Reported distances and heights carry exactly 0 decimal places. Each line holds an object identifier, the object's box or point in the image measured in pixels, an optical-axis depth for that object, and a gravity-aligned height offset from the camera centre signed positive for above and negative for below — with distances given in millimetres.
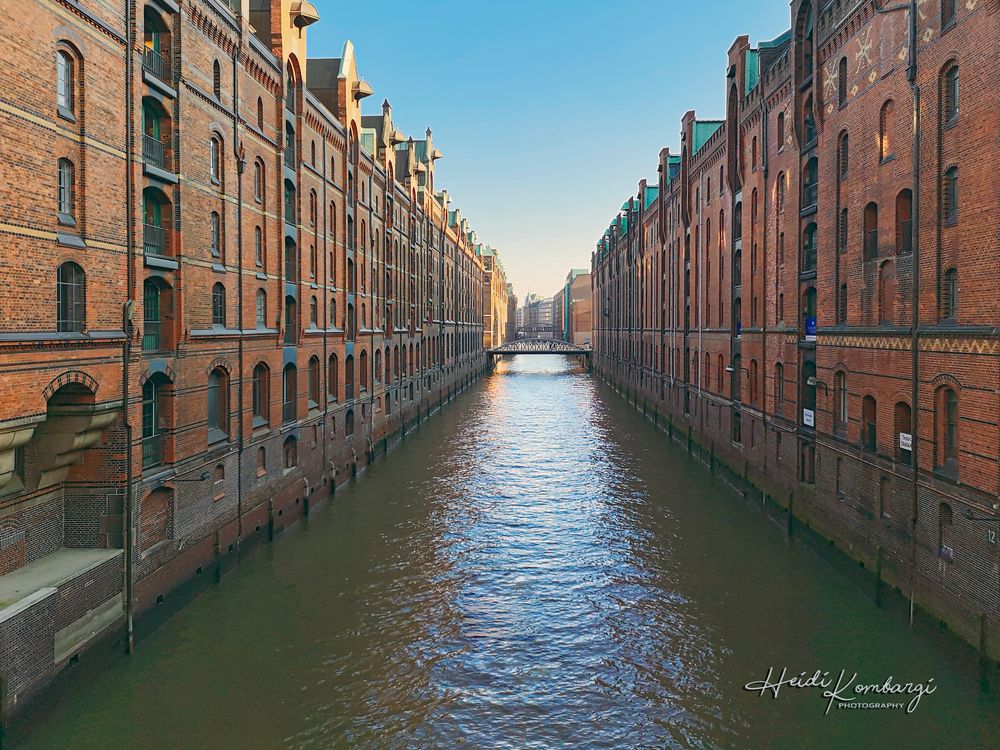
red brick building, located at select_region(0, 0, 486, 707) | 12516 +1377
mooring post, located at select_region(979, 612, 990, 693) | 12836 -6221
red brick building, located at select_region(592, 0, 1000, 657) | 14234 +1912
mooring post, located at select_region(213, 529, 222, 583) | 18703 -5794
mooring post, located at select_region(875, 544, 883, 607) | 17125 -5957
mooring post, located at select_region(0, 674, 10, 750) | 11098 -5945
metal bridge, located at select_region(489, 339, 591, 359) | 102875 +1613
